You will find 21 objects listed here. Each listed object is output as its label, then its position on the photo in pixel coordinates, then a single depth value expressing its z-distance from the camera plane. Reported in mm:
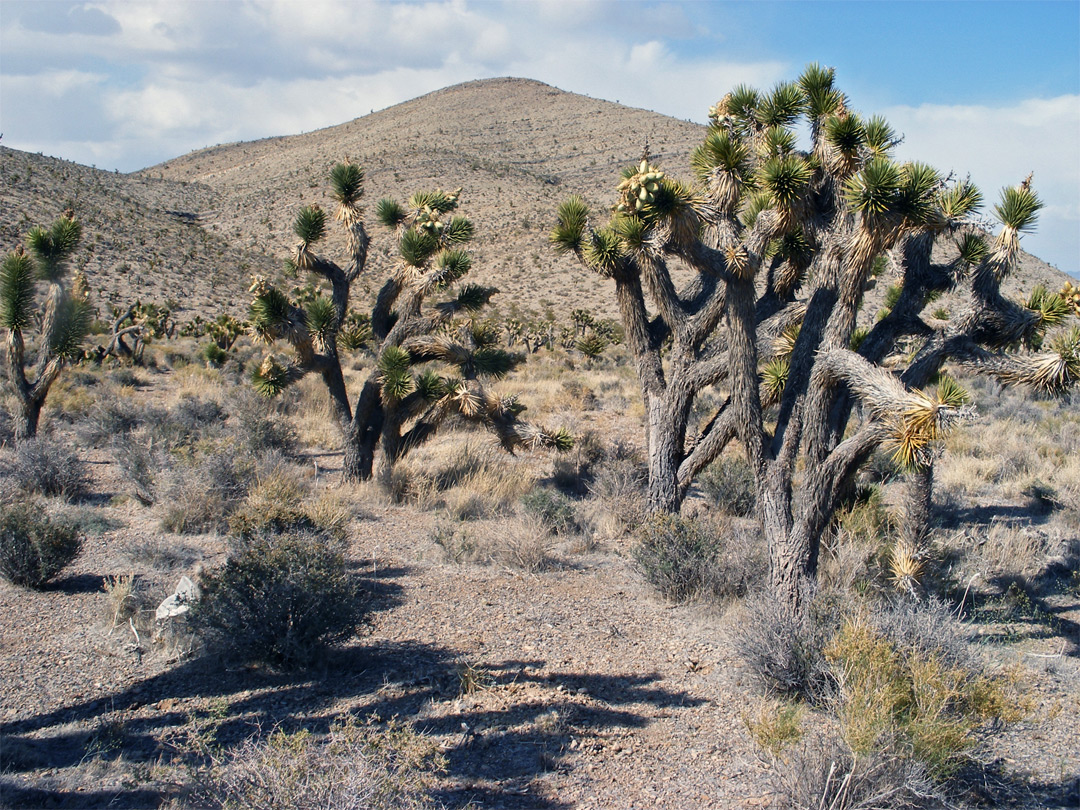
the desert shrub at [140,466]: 9641
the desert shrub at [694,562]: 7000
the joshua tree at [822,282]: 6000
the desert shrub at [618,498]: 9250
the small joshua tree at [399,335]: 10719
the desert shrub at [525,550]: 7891
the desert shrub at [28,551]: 6582
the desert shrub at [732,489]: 10109
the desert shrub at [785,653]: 5133
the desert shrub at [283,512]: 7215
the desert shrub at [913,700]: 3797
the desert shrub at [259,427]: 12211
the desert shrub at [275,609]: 5375
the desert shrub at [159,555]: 7289
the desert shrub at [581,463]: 11695
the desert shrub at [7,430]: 12000
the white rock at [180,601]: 5730
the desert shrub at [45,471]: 9461
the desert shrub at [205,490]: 8500
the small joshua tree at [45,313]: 11406
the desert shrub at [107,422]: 12867
